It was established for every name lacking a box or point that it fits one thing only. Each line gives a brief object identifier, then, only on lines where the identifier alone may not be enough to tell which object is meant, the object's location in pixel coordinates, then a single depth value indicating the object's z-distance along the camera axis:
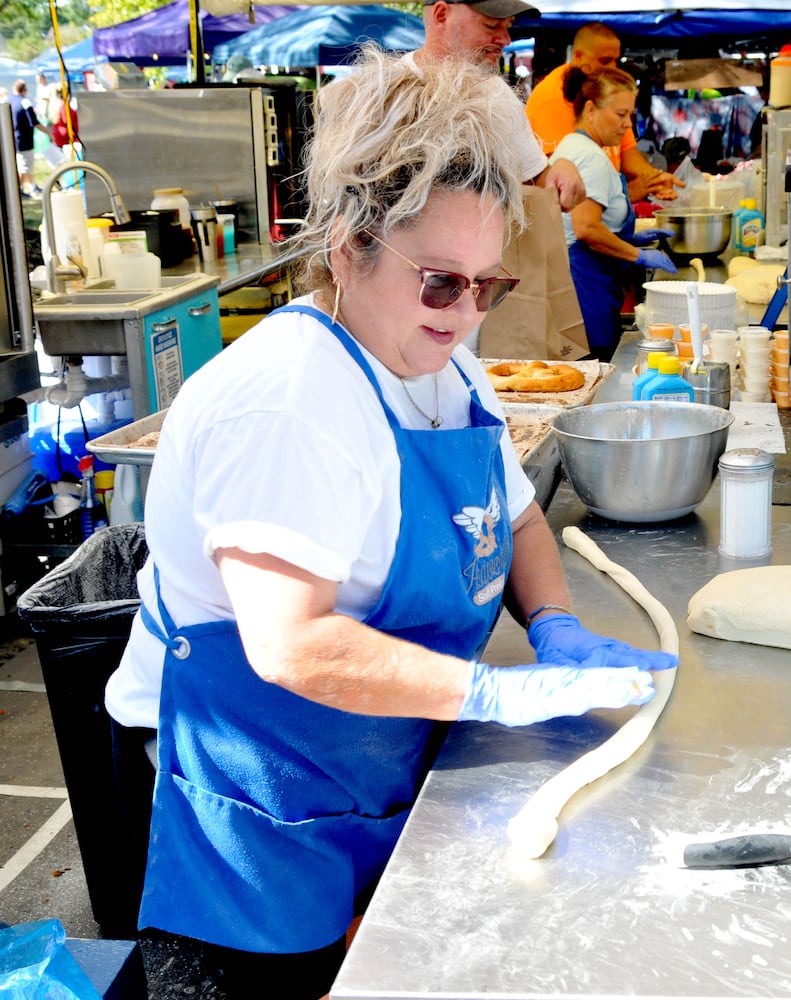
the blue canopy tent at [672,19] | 10.03
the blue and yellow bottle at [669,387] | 2.47
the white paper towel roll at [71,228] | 5.11
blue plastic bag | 1.64
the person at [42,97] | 13.72
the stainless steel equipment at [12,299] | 4.02
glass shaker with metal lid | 1.97
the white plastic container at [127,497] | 4.04
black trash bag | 2.24
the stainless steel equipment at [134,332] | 4.57
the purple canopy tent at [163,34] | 11.98
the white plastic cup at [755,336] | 3.09
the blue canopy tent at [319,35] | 10.76
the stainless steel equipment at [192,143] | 6.97
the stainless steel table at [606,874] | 1.01
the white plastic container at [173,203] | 6.40
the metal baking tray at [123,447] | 2.86
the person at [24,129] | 10.84
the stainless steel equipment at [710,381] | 2.73
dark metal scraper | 1.14
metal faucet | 4.92
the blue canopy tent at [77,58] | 13.92
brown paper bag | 4.26
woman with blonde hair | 1.32
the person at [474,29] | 4.06
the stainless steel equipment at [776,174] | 5.49
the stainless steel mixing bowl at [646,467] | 2.12
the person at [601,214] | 5.11
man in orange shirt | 5.76
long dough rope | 1.19
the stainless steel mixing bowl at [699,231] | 6.02
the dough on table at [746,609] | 1.62
